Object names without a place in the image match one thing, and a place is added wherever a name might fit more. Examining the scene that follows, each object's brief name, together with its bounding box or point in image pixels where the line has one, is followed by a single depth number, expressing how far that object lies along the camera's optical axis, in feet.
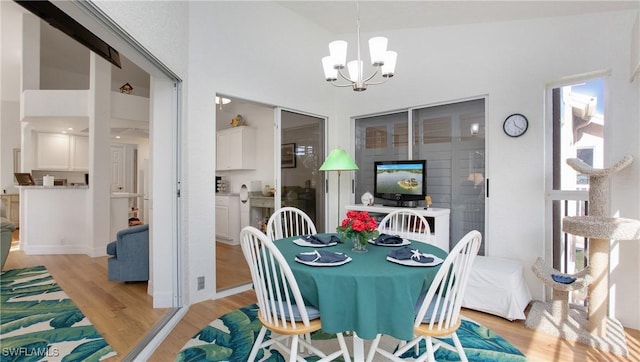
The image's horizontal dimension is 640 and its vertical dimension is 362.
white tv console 10.72
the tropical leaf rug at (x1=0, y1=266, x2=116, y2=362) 6.94
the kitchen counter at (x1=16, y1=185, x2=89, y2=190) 14.57
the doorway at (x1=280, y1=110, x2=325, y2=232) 13.19
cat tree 7.35
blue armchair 10.94
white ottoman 8.69
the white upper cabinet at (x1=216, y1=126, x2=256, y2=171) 18.38
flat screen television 11.79
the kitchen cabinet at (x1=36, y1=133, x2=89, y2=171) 16.56
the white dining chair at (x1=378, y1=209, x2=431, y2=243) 8.97
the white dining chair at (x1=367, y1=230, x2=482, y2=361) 5.07
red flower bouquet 6.38
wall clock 10.00
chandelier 6.84
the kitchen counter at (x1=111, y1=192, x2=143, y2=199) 16.08
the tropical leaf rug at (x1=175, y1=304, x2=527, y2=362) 6.81
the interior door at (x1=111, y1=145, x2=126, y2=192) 22.70
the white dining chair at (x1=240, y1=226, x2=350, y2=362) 5.09
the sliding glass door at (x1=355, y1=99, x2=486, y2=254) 11.20
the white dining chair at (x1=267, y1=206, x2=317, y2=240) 8.96
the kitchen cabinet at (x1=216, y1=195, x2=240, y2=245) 18.21
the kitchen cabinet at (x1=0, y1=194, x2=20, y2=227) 12.97
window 9.25
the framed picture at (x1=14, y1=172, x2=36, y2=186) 13.27
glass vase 6.58
